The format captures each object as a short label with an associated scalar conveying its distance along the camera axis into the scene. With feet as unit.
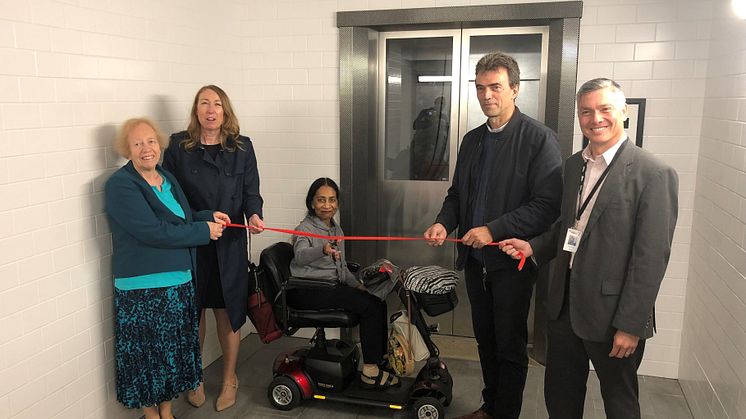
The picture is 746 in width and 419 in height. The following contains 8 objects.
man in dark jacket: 9.25
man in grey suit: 7.18
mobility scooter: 10.88
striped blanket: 10.63
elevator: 12.55
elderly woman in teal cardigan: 9.46
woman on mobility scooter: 11.22
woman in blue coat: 10.96
